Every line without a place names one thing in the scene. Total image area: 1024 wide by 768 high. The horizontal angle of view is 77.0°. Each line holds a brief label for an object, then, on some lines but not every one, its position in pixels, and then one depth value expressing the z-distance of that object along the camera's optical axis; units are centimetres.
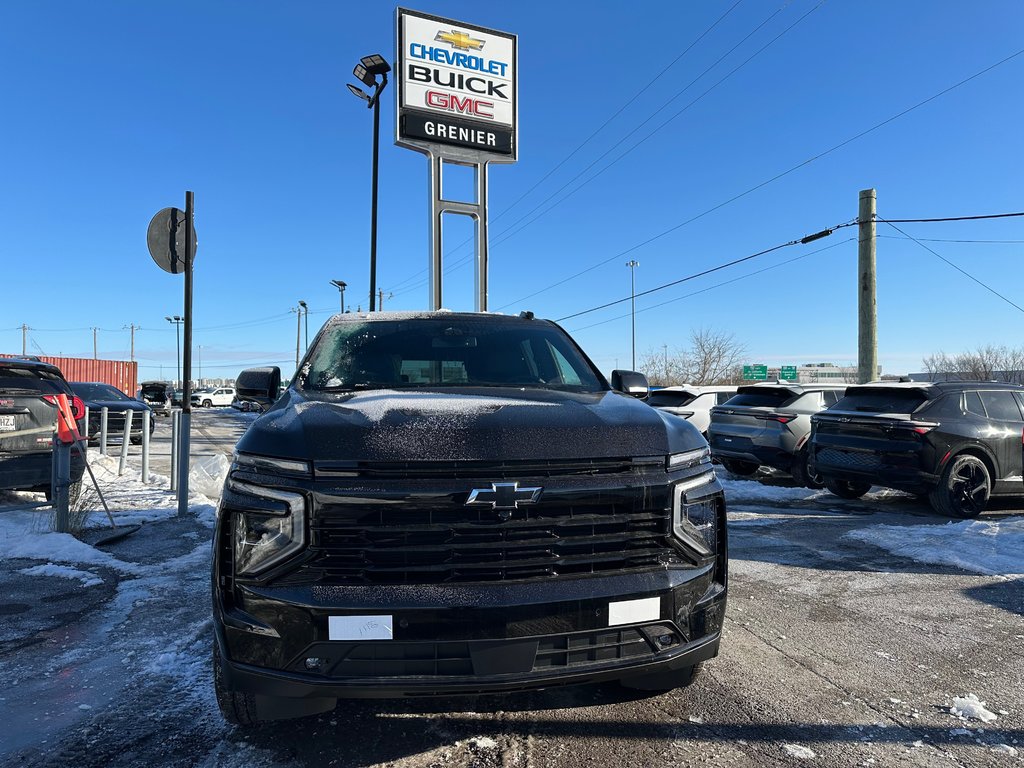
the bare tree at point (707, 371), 5788
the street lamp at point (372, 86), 1652
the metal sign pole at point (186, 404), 686
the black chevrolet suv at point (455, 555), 210
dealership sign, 1242
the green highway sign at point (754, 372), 6212
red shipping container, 3778
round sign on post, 683
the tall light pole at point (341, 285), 3409
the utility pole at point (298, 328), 5718
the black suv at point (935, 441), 732
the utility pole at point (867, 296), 1536
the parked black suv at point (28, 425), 654
